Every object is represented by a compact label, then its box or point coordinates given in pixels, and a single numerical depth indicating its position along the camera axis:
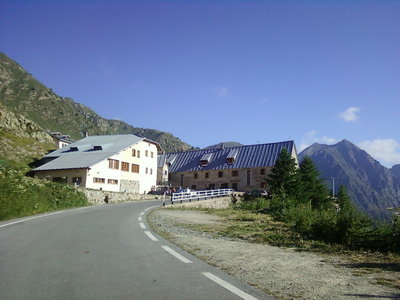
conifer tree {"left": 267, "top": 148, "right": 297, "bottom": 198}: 42.03
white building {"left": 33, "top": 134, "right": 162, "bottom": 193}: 42.03
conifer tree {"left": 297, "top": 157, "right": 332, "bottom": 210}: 47.03
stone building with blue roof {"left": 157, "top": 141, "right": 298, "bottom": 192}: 58.17
